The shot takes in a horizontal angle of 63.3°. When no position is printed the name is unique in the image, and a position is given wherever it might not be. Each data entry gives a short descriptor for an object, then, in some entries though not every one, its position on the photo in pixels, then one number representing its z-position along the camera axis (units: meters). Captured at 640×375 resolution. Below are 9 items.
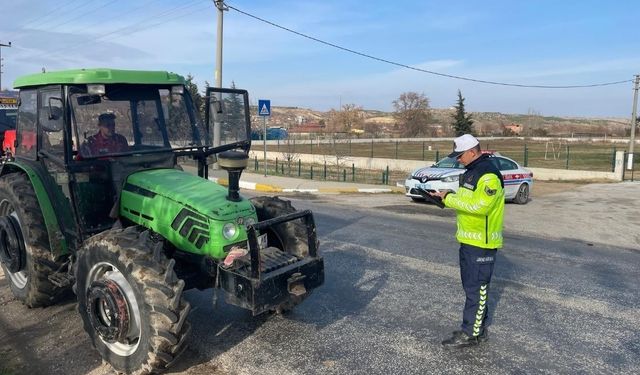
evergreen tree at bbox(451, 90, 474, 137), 62.35
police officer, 4.40
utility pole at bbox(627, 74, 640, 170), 30.34
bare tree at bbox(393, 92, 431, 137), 88.56
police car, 13.32
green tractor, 3.89
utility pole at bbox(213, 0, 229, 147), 21.20
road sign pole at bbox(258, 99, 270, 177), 19.28
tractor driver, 4.79
